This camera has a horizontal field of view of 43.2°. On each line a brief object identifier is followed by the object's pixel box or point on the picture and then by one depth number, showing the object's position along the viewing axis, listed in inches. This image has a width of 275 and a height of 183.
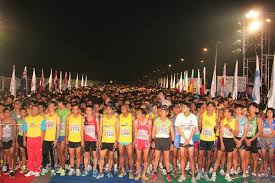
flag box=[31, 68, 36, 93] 907.7
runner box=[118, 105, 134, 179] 392.8
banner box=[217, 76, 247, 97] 956.0
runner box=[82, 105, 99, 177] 392.8
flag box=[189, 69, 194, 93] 1234.3
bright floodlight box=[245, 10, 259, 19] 953.5
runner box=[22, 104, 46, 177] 389.4
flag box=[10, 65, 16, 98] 749.3
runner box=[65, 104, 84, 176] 391.5
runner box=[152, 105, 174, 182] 383.9
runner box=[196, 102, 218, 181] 400.8
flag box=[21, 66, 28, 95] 906.7
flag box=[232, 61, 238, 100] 701.9
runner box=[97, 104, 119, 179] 390.6
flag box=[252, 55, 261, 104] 572.1
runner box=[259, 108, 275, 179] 403.5
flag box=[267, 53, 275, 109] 498.3
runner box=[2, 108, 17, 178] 389.4
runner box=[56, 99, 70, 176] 402.3
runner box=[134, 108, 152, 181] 386.6
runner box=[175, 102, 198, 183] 384.8
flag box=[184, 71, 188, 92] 1309.1
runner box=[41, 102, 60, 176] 405.4
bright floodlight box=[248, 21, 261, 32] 965.7
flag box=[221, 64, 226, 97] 846.4
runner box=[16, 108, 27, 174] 407.2
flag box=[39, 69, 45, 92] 1070.4
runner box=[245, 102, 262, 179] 399.5
